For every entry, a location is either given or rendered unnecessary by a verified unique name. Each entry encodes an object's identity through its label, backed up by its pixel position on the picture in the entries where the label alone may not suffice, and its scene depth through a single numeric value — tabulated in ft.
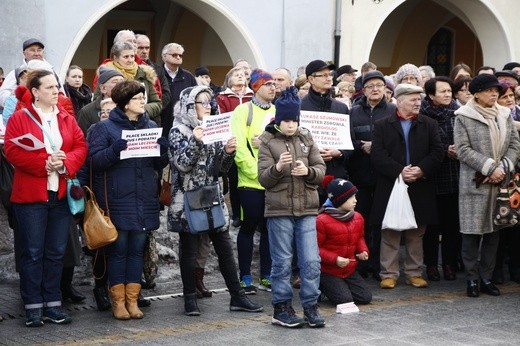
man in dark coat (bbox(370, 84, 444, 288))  36.22
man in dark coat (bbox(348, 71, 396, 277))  37.60
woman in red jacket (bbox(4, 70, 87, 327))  30.17
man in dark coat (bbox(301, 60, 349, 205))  36.24
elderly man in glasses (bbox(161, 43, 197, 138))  42.55
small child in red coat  32.86
